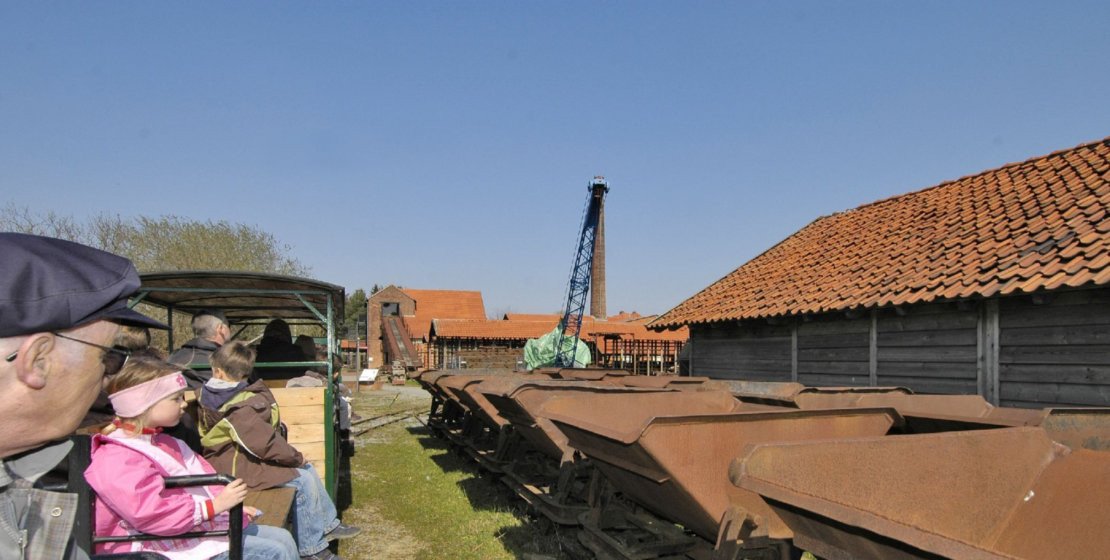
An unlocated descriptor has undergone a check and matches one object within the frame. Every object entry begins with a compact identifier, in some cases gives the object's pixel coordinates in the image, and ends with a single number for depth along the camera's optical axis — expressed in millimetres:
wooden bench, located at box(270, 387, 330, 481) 5484
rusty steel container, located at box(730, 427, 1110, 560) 2096
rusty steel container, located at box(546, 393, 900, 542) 3418
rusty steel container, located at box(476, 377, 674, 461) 5910
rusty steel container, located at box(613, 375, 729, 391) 7040
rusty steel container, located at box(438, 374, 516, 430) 7648
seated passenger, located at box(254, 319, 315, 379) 7516
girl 2566
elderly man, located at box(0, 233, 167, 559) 1252
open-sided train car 5512
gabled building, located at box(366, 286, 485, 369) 40344
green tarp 25594
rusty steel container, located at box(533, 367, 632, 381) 9797
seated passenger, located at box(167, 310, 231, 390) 5455
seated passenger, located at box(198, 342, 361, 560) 4164
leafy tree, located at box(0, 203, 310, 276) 19797
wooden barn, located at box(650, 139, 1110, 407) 6414
